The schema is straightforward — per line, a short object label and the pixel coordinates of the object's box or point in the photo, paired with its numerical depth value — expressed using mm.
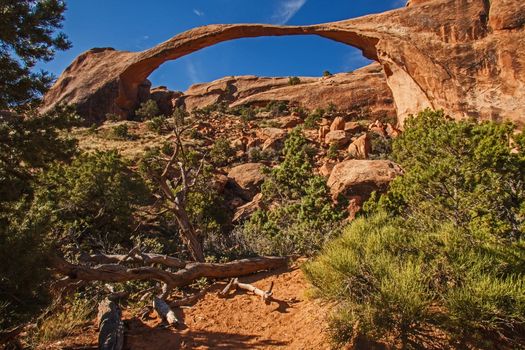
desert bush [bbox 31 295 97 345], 3910
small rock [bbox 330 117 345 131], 27469
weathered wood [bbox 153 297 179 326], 4707
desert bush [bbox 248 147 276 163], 23750
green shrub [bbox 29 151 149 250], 12398
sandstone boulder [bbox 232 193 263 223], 16602
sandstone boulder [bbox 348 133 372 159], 22453
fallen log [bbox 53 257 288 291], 4984
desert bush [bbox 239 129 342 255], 8672
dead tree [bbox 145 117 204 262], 8336
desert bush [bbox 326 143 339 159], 22844
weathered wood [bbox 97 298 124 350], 3891
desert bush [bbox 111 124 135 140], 27391
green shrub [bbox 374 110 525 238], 7781
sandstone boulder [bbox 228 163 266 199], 19812
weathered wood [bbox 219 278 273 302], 5384
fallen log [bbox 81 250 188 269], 5900
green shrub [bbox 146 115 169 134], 29156
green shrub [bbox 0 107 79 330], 3553
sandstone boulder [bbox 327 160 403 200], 15281
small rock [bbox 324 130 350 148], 24812
